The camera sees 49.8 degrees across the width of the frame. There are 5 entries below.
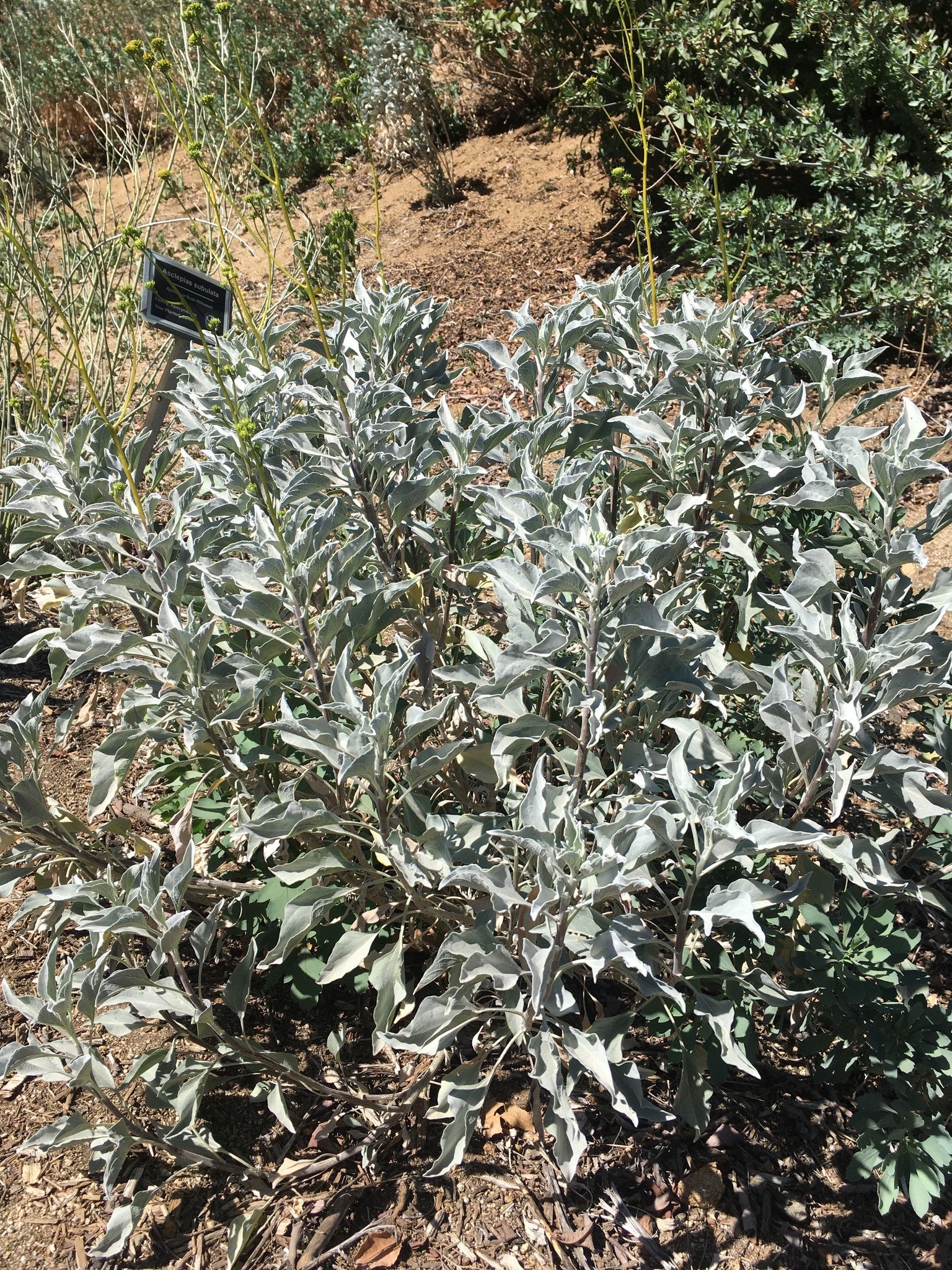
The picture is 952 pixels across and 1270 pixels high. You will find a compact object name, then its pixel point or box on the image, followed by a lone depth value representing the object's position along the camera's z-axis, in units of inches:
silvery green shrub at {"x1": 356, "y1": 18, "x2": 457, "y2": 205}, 277.4
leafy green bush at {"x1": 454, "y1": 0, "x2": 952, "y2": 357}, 168.1
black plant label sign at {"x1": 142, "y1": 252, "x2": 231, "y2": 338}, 117.2
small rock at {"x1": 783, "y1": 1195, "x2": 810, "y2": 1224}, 83.7
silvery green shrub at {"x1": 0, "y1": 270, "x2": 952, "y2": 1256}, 69.4
